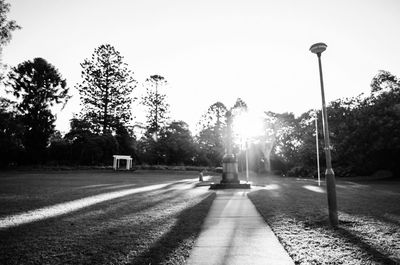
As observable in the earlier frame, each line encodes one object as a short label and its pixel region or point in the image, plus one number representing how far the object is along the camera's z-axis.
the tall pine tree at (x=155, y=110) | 51.07
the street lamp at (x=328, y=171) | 5.22
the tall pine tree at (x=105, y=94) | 44.56
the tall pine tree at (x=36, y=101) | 40.75
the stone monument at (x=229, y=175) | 14.80
